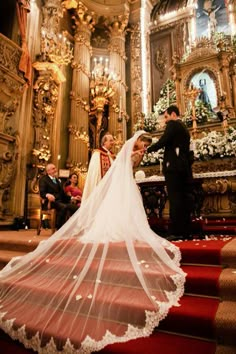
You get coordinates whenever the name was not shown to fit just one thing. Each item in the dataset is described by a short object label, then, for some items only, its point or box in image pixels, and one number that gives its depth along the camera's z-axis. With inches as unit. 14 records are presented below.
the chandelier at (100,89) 413.7
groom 139.9
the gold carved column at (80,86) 386.3
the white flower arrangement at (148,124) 350.8
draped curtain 289.0
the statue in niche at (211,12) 458.9
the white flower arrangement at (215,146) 224.2
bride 75.7
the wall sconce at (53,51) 321.7
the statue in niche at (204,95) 366.9
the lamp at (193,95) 285.8
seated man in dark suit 201.6
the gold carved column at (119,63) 425.7
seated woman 238.8
